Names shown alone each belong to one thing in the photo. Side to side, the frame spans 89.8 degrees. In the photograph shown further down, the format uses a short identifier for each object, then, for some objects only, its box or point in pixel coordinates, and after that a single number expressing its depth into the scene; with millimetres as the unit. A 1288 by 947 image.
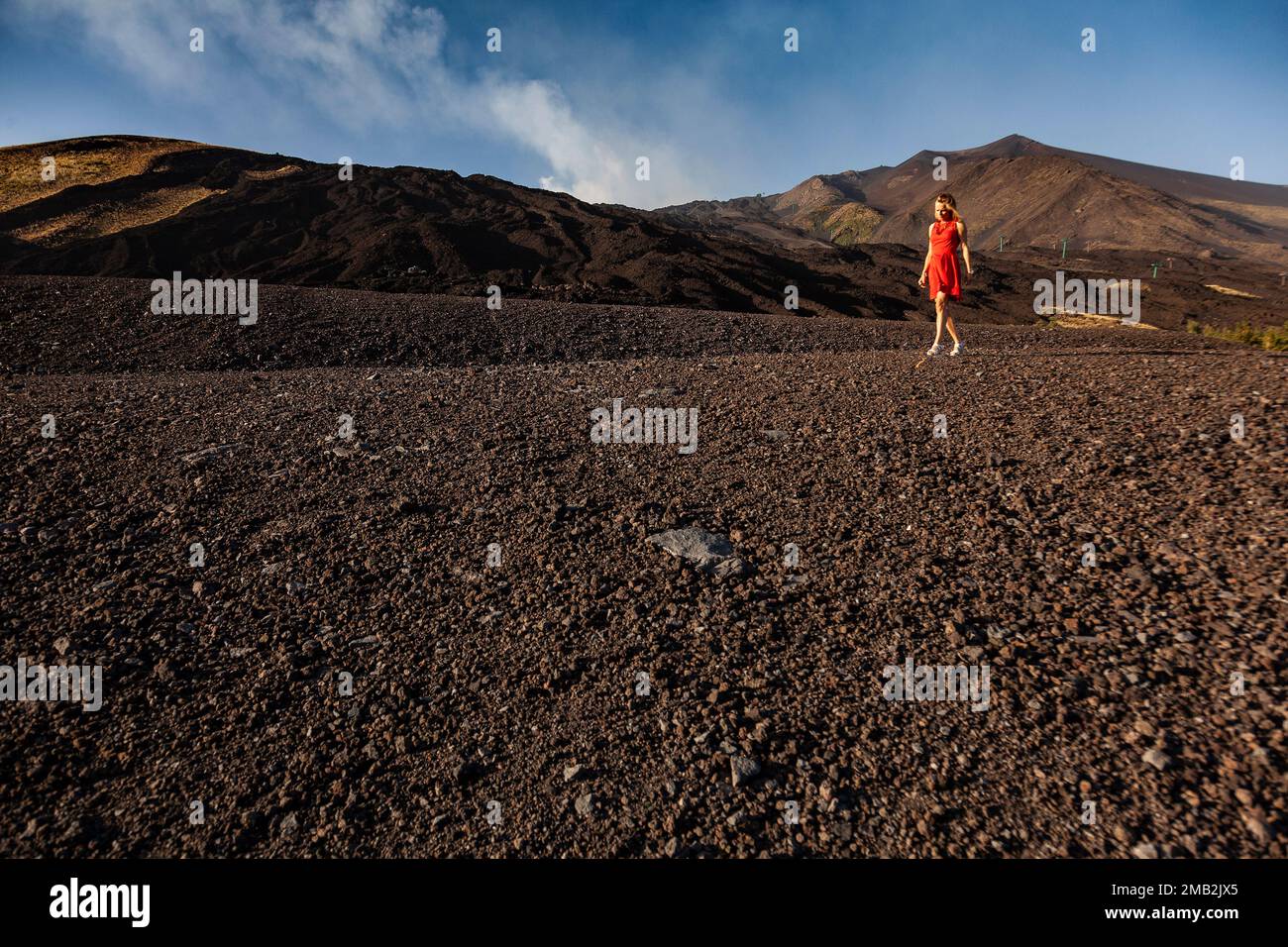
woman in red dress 6812
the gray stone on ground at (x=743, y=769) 2293
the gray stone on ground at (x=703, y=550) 3449
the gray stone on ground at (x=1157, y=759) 2199
